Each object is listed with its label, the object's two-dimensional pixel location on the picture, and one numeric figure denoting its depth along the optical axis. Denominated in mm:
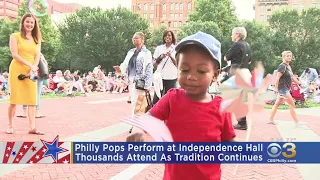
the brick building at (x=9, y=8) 82506
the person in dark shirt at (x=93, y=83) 17188
